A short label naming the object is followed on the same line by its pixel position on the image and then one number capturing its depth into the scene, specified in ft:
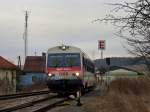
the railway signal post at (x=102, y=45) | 142.00
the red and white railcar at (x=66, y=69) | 100.07
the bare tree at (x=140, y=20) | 36.55
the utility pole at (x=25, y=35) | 296.36
